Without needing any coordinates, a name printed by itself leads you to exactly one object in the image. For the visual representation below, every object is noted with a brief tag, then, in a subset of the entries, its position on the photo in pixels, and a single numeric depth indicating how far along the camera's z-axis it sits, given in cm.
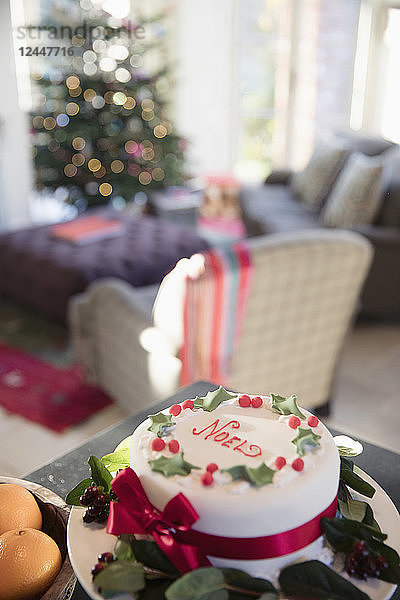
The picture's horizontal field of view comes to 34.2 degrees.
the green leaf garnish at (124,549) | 66
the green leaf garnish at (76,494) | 76
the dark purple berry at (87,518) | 72
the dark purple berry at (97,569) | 65
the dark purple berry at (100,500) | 73
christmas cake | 64
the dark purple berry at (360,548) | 65
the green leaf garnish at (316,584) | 62
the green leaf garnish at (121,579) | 62
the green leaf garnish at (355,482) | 77
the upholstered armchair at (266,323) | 193
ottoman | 310
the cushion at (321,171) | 399
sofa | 318
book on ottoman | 348
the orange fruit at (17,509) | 74
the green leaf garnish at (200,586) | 58
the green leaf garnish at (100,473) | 77
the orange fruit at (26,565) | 66
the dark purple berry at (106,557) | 66
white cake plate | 64
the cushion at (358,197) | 328
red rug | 248
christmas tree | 439
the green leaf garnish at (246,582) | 62
